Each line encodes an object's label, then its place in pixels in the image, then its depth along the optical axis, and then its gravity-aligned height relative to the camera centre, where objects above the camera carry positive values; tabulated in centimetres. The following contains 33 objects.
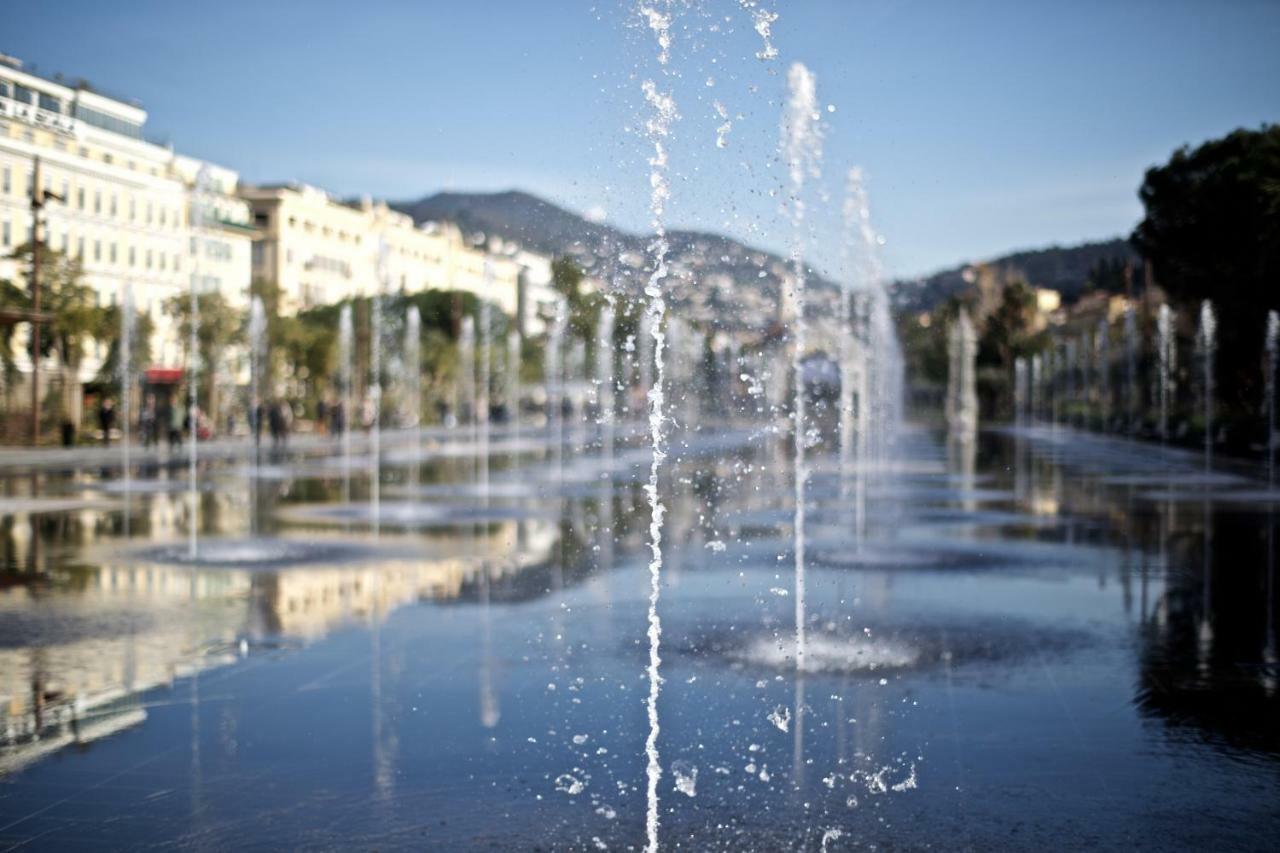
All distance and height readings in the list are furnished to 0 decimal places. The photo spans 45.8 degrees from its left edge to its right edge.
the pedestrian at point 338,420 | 5356 -108
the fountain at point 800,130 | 1967 +380
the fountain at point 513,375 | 9450 +93
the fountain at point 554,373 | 10200 +123
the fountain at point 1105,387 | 6600 +21
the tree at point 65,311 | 5172 +271
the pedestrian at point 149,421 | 4647 -100
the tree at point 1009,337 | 10788 +388
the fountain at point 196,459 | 1671 -166
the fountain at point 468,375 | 8512 +87
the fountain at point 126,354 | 5044 +125
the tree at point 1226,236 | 4009 +507
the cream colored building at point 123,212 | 6931 +953
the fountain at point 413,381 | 7450 +45
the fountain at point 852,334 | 4628 +237
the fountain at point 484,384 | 7869 +36
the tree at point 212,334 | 6188 +227
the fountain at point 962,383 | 8194 +46
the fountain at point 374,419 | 2444 -129
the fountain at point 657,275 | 917 +76
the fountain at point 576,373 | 10750 +130
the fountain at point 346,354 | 5450 +174
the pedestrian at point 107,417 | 4497 -83
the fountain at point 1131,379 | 5969 +54
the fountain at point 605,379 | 7304 +82
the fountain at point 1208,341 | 4577 +160
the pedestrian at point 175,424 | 4359 -101
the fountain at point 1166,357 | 5872 +134
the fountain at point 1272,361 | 3938 +82
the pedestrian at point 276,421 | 4762 -99
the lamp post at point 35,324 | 4172 +173
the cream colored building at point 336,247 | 10469 +1148
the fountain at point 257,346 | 6244 +184
